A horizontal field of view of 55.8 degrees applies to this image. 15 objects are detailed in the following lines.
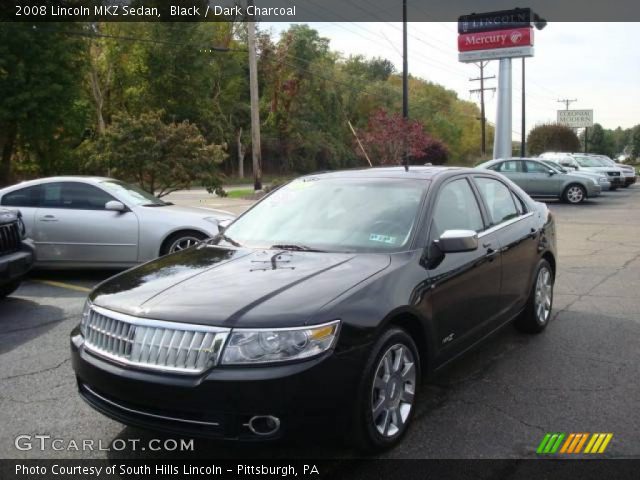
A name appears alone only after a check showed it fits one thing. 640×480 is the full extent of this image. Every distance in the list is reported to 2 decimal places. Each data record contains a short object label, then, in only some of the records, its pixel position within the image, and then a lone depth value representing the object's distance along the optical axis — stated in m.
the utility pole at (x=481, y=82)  60.15
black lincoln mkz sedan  2.83
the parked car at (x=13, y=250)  6.33
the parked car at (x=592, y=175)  20.88
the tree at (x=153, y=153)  12.99
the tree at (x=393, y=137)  30.95
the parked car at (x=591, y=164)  26.75
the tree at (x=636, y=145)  95.25
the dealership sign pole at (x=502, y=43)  36.59
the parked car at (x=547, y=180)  20.53
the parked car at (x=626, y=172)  28.72
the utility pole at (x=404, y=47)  27.61
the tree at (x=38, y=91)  30.50
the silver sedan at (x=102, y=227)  7.92
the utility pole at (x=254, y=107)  25.92
